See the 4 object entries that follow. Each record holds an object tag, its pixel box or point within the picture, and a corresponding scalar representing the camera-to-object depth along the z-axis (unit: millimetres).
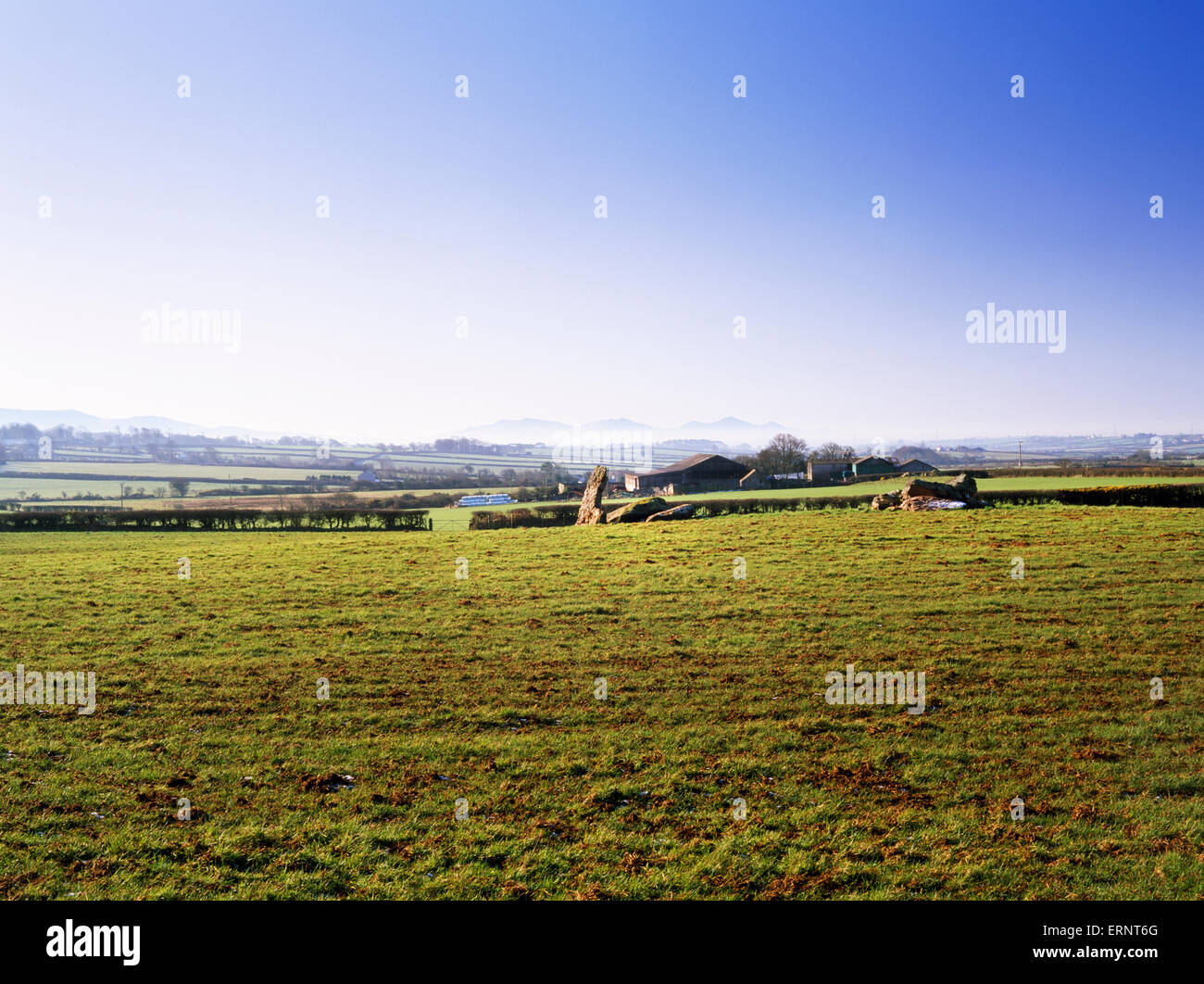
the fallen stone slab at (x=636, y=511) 43531
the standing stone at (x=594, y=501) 46188
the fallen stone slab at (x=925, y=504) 40594
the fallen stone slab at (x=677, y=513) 42562
